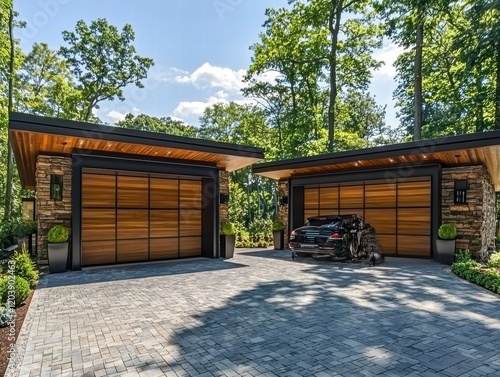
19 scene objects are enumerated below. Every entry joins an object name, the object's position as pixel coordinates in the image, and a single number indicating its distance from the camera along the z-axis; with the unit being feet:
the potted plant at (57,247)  25.22
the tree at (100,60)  69.41
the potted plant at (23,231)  36.45
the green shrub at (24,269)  19.94
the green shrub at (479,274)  20.24
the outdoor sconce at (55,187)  26.48
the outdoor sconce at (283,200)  47.11
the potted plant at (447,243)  30.14
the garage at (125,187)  24.99
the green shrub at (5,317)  13.38
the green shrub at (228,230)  34.83
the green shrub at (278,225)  45.78
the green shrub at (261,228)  56.39
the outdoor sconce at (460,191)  31.30
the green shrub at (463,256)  28.12
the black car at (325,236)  29.76
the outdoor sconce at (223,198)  35.85
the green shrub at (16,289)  15.25
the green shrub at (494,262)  25.73
